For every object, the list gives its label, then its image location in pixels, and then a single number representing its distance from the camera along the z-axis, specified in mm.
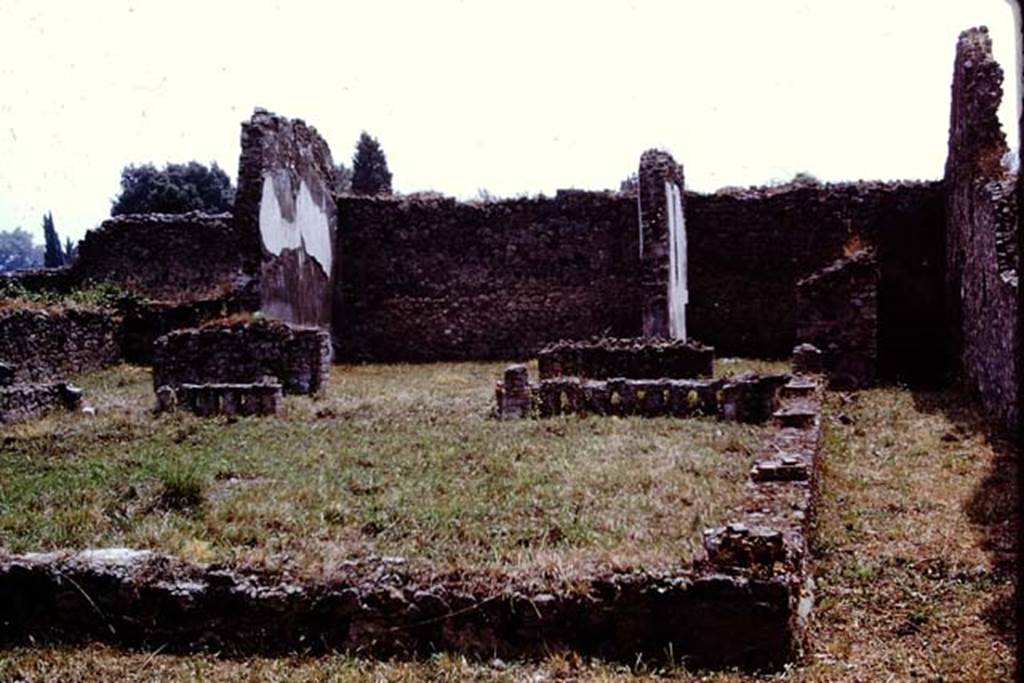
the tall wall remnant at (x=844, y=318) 14367
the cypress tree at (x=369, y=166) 46156
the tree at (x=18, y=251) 114612
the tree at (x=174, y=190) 45250
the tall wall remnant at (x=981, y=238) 10898
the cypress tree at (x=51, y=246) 55134
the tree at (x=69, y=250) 68631
